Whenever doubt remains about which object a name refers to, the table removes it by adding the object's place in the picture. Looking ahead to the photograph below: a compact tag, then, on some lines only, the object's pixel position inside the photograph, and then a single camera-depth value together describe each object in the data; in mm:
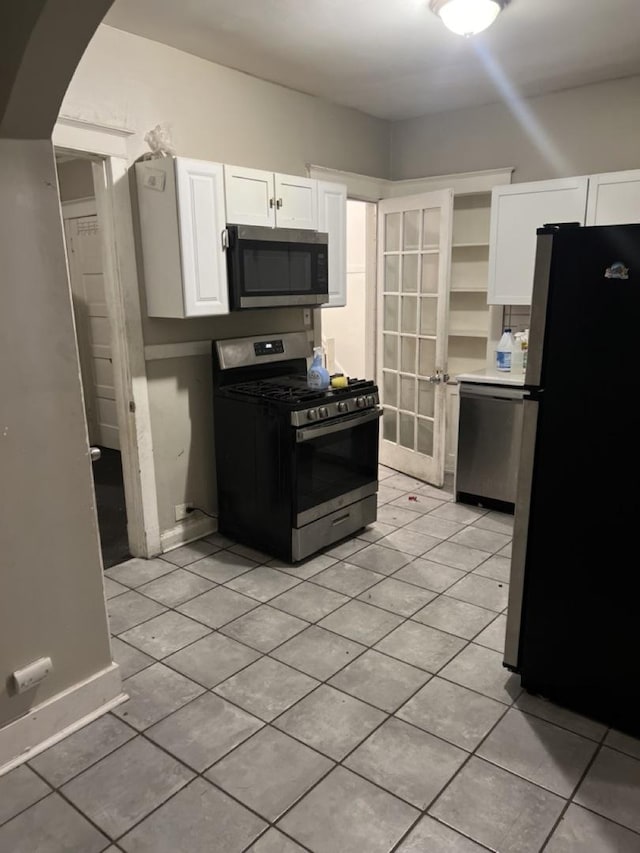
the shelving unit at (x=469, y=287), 4297
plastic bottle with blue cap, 3900
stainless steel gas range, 3031
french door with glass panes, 4113
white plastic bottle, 3906
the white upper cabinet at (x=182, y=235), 2779
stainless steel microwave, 3020
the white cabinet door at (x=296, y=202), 3254
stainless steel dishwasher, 3684
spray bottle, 3244
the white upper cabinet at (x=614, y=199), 3330
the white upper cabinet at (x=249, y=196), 2979
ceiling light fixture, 2391
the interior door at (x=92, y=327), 4945
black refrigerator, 1797
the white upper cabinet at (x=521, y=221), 3529
